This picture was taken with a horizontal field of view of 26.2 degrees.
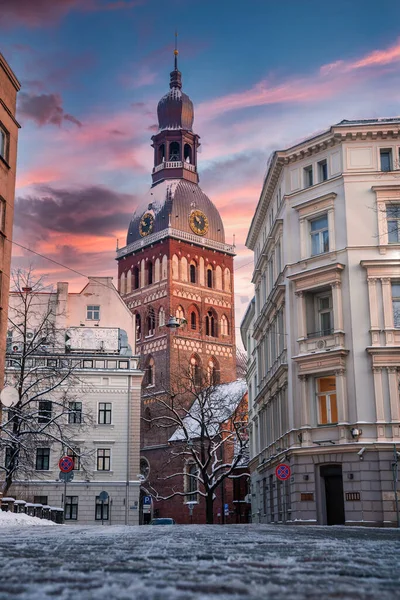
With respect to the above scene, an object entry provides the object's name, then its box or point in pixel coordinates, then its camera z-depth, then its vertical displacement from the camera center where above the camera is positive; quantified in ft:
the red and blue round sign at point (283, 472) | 109.43 +6.44
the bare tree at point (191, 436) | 241.14 +25.34
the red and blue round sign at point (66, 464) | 109.29 +7.57
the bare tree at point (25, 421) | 119.03 +14.42
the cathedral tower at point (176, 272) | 317.01 +95.75
